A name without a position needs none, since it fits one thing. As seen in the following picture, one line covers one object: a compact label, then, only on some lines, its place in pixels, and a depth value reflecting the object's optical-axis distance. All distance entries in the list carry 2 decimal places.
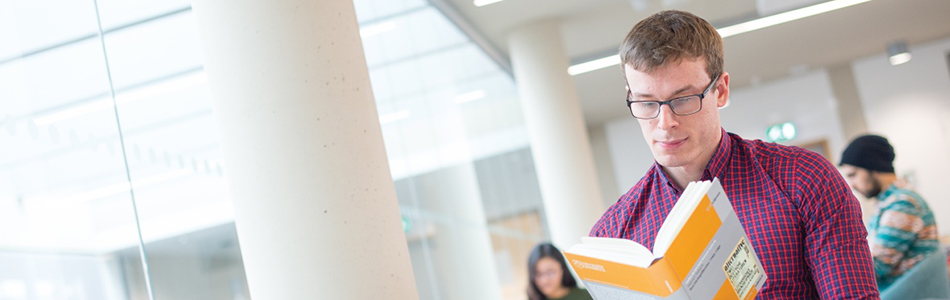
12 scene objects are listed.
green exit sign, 13.90
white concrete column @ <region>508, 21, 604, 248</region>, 7.78
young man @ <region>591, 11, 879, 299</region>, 1.52
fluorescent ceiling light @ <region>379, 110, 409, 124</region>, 4.75
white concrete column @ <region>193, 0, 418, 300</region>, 2.38
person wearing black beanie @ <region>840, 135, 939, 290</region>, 3.42
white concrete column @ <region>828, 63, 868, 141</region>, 13.57
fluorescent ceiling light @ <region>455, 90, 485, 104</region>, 6.91
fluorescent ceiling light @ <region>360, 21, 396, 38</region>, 4.91
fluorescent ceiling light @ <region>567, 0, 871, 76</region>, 9.34
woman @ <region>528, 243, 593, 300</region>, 4.59
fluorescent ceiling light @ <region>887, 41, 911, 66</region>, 12.22
